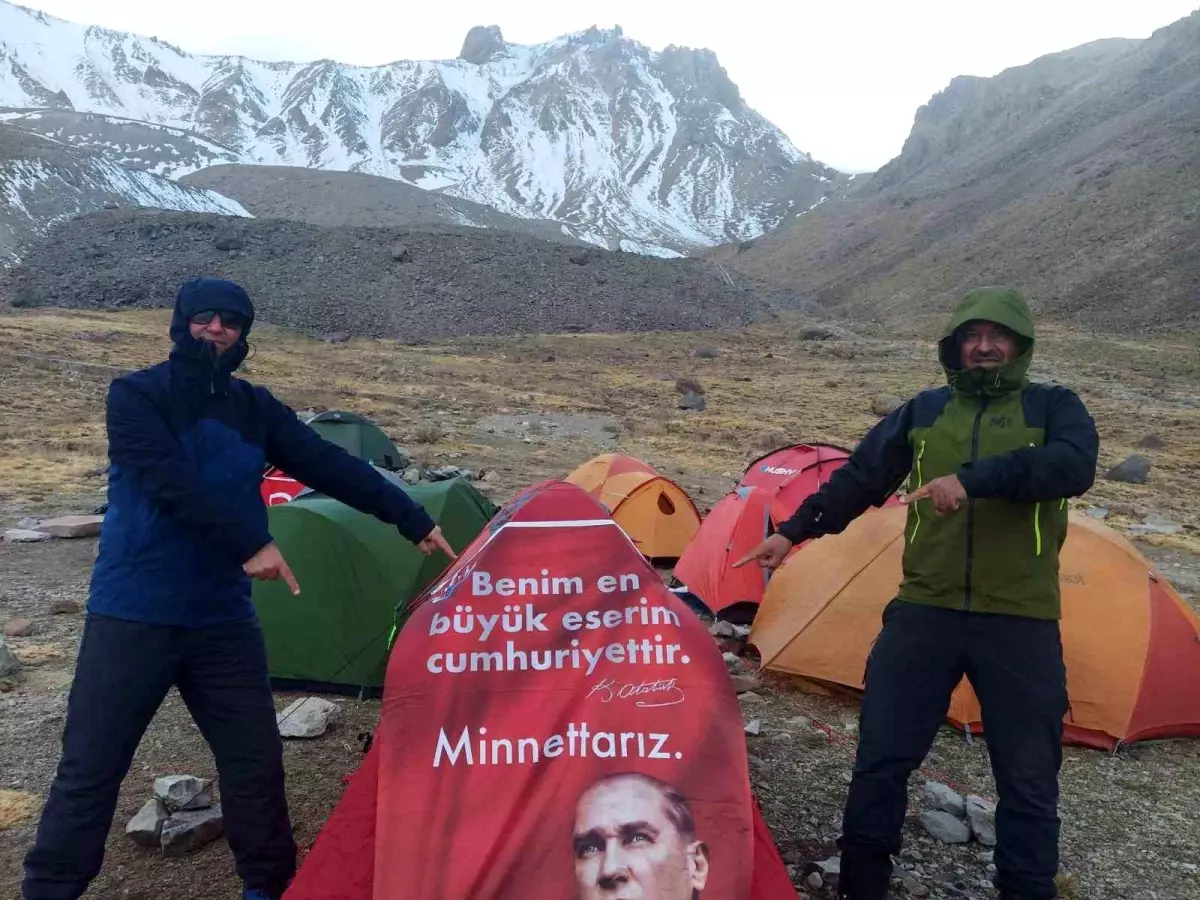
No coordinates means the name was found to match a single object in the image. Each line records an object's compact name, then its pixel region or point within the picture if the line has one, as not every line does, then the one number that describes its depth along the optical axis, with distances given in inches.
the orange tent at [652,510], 362.6
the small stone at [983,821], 161.3
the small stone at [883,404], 852.0
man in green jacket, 118.4
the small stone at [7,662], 219.3
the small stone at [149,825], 151.6
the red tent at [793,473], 328.2
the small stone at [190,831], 149.8
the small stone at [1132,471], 579.5
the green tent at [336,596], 217.9
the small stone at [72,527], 358.0
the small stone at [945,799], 168.6
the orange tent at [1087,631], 200.1
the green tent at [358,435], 385.5
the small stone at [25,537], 351.6
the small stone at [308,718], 196.7
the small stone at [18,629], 247.9
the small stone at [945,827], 161.3
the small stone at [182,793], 159.3
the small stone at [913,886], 145.5
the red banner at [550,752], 103.7
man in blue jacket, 111.4
